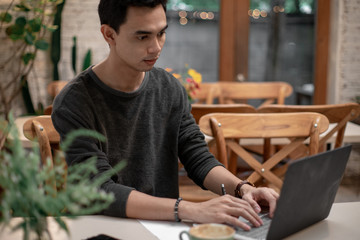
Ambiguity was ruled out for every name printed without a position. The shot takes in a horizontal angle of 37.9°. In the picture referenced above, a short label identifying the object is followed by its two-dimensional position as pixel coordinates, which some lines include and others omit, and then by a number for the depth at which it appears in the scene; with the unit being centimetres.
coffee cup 103
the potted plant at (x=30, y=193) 82
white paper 128
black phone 121
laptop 113
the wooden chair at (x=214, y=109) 274
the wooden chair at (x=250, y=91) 436
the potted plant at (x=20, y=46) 422
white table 127
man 143
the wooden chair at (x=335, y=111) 279
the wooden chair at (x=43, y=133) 182
